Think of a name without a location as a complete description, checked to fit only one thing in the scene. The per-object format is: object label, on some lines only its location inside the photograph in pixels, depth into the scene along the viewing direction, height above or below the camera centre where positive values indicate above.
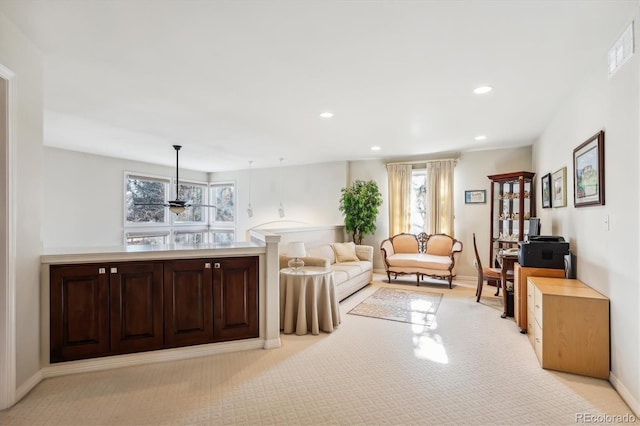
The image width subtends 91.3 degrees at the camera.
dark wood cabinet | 2.59 -0.82
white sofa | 4.23 -0.89
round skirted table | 3.48 -1.03
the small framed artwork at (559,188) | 3.55 +0.30
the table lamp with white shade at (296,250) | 3.63 -0.43
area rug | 4.02 -1.35
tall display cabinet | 5.27 +0.08
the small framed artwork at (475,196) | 6.12 +0.32
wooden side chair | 4.51 -0.91
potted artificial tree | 6.57 +0.10
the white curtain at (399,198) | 6.72 +0.32
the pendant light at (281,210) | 8.01 +0.06
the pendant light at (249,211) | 8.36 +0.05
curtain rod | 6.28 +1.08
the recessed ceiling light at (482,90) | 3.14 +1.26
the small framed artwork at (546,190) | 4.23 +0.31
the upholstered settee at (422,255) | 5.65 -0.84
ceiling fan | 5.13 +0.11
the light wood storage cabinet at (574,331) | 2.46 -0.96
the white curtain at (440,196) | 6.30 +0.33
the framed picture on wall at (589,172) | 2.54 +0.36
